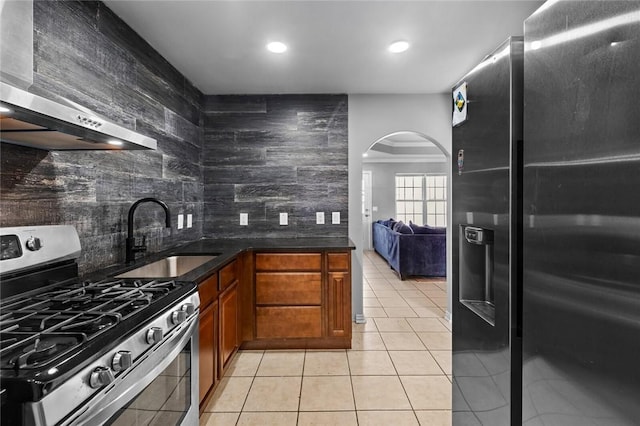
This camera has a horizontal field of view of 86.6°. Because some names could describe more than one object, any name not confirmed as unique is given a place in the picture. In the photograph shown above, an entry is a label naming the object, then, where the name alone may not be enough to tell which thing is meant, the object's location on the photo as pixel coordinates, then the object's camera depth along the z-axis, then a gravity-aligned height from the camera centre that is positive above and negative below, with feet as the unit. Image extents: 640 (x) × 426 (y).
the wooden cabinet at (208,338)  6.56 -2.61
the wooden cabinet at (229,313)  7.92 -2.61
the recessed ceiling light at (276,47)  8.59 +4.22
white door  31.14 +0.74
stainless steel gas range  2.61 -1.23
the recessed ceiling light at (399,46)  8.55 +4.18
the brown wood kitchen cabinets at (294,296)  9.95 -2.54
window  30.78 +0.91
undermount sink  7.73 -1.34
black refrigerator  2.38 -0.11
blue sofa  19.24 -2.53
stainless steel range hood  3.19 +1.02
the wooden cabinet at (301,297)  10.00 -2.59
